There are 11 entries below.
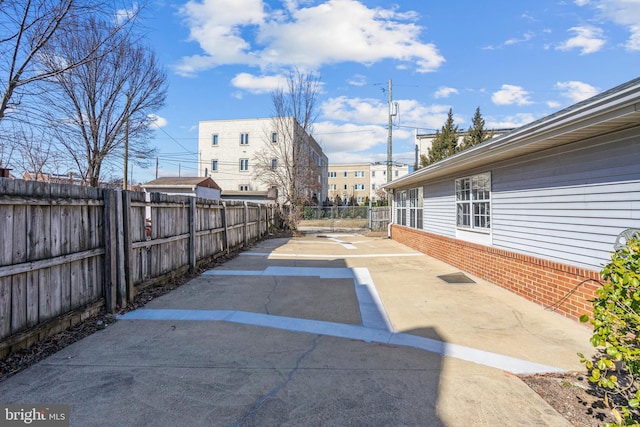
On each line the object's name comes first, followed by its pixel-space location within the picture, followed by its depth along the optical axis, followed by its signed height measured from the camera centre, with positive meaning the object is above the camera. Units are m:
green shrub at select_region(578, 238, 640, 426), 2.16 -0.76
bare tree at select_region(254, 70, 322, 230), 22.02 +2.83
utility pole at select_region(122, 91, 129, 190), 12.64 +2.98
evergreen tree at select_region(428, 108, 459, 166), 24.39 +4.60
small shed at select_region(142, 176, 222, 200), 28.16 +2.00
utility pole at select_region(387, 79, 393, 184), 21.28 +4.31
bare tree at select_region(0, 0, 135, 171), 4.35 +2.31
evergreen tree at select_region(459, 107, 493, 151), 22.97 +5.05
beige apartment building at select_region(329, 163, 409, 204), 69.12 +6.17
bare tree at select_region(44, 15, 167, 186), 10.90 +3.58
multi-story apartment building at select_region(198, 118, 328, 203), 39.22 +6.95
